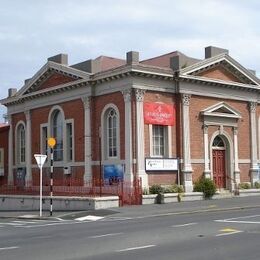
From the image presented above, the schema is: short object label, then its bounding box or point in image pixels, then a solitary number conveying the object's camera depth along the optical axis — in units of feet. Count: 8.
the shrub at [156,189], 102.89
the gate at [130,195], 96.32
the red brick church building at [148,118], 107.34
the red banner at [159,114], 107.58
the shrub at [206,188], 109.70
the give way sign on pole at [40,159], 87.29
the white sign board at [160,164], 106.63
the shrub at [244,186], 121.29
